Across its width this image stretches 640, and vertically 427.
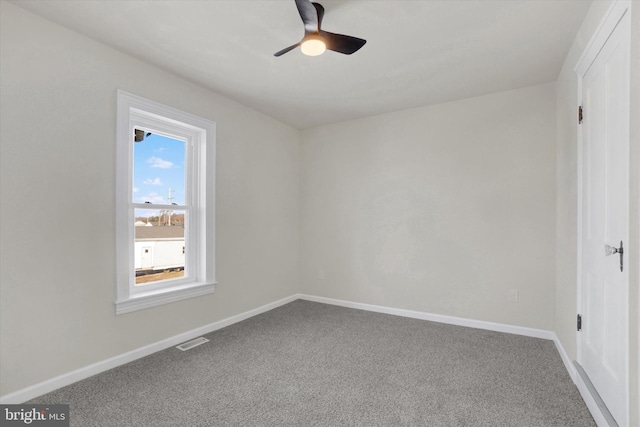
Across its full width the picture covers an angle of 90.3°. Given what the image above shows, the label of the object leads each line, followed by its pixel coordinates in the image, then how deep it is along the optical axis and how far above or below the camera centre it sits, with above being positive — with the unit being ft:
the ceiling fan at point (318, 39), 6.11 +3.67
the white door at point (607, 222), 5.26 -0.16
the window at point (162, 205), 8.82 +0.27
